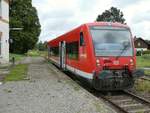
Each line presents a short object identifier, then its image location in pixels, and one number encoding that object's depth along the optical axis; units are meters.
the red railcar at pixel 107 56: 5.33
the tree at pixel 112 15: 50.23
